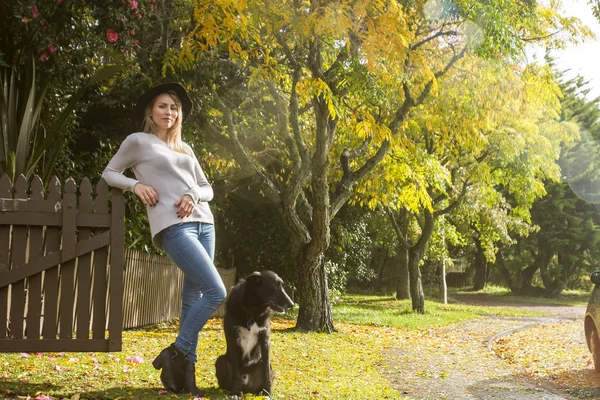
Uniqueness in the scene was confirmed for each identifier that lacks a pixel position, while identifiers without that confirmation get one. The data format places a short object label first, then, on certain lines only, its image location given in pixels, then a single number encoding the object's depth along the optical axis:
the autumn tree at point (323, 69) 10.69
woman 4.95
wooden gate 5.27
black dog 5.12
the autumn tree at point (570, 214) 37.38
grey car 8.03
